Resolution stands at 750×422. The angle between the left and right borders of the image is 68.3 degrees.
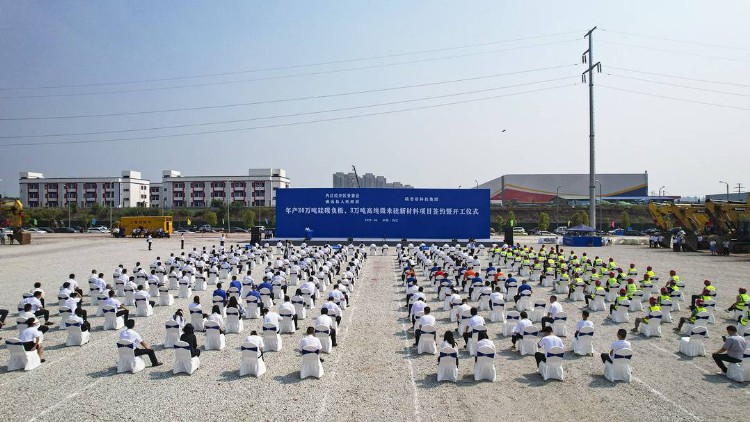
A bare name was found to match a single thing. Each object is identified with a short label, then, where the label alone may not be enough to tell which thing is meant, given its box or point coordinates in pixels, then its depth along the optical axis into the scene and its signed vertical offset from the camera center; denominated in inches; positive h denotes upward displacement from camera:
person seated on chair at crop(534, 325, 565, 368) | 426.3 -100.8
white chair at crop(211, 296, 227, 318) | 643.5 -99.2
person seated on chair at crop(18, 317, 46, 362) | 453.1 -96.3
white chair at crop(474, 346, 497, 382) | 421.7 -117.0
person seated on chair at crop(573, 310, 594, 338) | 487.4 -98.0
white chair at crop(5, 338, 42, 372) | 447.8 -110.4
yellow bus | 2335.3 -27.0
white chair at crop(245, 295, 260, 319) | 676.7 -111.6
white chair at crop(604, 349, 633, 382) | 418.0 -117.0
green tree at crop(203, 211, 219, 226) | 3346.5 +2.7
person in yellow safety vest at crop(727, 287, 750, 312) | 588.1 -95.3
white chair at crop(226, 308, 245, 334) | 590.9 -112.8
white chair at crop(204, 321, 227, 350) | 515.8 -111.9
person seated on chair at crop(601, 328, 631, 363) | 420.2 -101.3
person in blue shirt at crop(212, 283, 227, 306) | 652.1 -89.2
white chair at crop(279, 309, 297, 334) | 586.0 -114.2
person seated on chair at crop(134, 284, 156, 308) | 679.7 -92.9
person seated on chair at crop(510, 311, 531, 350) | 494.5 -102.4
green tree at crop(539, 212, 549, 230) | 3021.7 -35.2
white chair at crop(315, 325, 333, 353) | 494.9 -108.1
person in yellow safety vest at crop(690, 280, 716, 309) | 611.5 -93.1
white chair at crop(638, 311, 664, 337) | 565.6 -117.9
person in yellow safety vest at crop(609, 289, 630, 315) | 645.3 -101.0
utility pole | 1771.7 +322.5
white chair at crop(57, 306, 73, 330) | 598.5 -101.5
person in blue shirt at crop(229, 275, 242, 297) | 751.1 -90.5
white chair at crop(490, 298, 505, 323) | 652.1 -116.7
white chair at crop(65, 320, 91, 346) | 536.4 -111.4
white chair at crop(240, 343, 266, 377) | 432.5 -112.4
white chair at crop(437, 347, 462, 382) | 418.6 -116.6
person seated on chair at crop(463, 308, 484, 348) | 491.7 -97.1
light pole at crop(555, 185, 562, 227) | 3161.4 -3.7
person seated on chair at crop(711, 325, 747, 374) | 427.8 -109.2
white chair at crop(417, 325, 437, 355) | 499.5 -113.9
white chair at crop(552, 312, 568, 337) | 557.3 -113.3
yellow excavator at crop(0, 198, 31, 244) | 1994.3 +16.0
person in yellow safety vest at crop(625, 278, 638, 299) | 698.8 -97.1
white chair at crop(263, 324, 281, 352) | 507.8 -111.6
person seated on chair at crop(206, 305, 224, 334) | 515.5 -94.5
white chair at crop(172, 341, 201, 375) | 436.8 -111.6
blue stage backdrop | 1943.9 +9.8
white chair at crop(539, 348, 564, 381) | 422.6 -116.4
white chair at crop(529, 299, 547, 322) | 643.2 -116.6
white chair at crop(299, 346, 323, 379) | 428.4 -114.4
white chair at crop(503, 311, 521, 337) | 556.7 -109.6
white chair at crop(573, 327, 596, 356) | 490.6 -115.6
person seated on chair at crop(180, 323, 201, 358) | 443.8 -96.4
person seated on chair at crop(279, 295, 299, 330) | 575.0 -93.8
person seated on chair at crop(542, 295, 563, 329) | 555.2 -100.5
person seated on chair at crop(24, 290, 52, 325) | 620.7 -98.8
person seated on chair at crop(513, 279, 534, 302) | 714.0 -97.2
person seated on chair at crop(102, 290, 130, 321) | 616.4 -98.0
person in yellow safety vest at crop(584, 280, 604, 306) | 725.9 -101.4
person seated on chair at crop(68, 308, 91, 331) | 532.7 -98.8
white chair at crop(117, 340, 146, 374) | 439.5 -110.6
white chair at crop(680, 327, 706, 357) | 492.1 -118.2
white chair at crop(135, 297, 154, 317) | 681.6 -107.8
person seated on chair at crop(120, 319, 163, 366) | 442.6 -99.8
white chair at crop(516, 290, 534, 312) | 732.0 -119.7
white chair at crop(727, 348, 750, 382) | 418.6 -120.7
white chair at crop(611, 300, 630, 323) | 645.3 -115.3
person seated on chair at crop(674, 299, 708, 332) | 557.0 -106.0
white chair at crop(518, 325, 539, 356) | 490.6 -114.2
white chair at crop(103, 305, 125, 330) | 611.8 -109.0
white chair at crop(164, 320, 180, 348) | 517.7 -108.5
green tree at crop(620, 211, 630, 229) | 3100.4 -48.3
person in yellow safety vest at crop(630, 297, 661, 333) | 561.7 -103.0
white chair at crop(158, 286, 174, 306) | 761.0 -107.6
